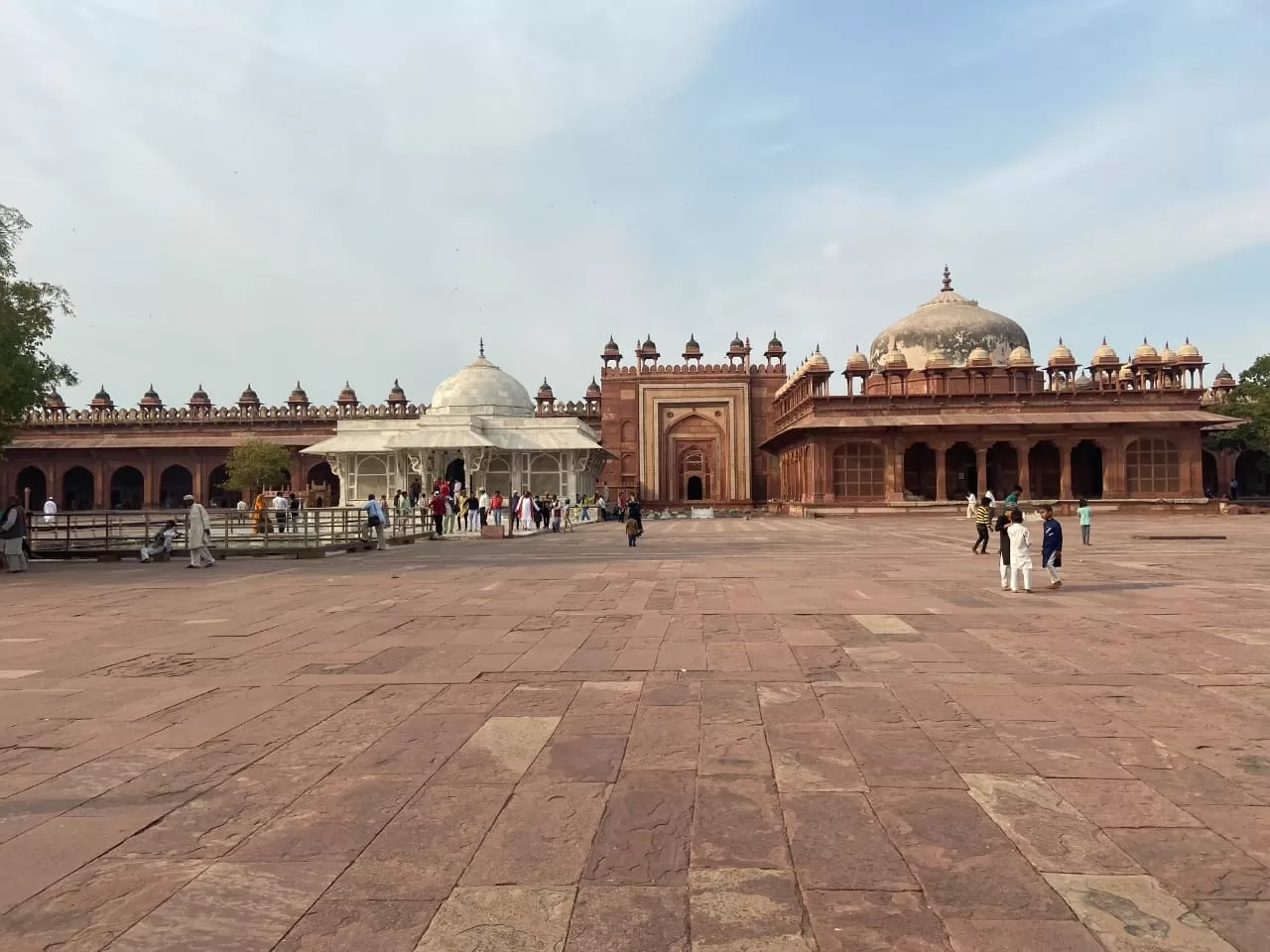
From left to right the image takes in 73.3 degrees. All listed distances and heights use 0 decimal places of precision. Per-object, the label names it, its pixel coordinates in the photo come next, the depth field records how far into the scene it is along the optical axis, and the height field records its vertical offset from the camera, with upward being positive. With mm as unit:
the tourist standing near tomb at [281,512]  15850 -143
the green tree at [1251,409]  33531 +3413
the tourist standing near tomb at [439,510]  19641 -171
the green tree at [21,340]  14789 +2953
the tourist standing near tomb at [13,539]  12680 -478
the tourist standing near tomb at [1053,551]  8922 -594
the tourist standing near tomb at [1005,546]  9078 -554
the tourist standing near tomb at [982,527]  13578 -490
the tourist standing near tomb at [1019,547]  8453 -521
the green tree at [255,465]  38219 +1770
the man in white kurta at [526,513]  22984 -308
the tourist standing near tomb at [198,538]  12922 -513
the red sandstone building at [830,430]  31516 +2932
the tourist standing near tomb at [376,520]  15719 -305
